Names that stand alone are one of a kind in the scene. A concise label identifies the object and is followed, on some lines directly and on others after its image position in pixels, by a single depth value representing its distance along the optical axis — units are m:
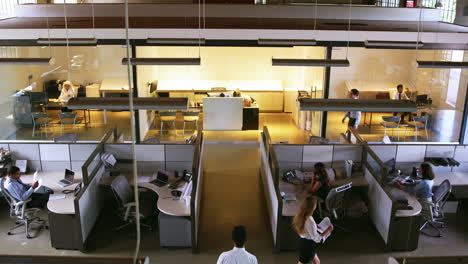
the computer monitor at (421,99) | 9.77
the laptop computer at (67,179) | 6.60
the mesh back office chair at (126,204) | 6.26
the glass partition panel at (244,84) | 10.30
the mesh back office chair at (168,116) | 10.20
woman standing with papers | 4.85
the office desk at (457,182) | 6.86
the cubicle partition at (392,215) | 5.91
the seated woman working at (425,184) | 6.29
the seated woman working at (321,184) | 6.28
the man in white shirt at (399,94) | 9.86
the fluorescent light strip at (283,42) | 7.50
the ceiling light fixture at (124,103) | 5.32
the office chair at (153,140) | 7.58
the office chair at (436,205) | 6.36
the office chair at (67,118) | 9.23
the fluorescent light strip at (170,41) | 7.74
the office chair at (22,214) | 6.23
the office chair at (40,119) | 9.16
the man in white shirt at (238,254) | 3.96
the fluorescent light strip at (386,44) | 7.22
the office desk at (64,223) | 5.86
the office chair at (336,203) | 6.04
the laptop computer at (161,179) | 6.68
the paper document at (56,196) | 6.11
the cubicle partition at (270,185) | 5.93
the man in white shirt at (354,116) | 9.57
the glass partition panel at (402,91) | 9.52
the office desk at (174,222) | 5.92
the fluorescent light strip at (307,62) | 6.74
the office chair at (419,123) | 9.67
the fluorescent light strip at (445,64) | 6.71
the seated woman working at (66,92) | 9.09
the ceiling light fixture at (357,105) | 5.35
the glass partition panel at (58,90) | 8.91
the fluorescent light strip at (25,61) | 6.60
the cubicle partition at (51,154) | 7.02
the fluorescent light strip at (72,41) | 7.32
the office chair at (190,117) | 10.37
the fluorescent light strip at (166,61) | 6.77
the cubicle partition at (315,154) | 7.10
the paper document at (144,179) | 6.72
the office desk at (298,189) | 5.89
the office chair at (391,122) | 9.67
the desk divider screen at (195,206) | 5.81
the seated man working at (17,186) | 6.11
